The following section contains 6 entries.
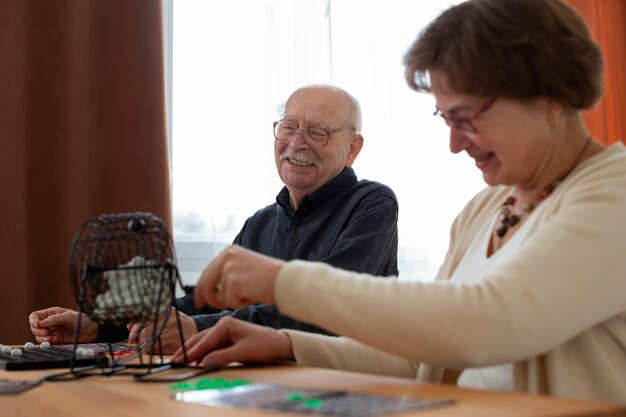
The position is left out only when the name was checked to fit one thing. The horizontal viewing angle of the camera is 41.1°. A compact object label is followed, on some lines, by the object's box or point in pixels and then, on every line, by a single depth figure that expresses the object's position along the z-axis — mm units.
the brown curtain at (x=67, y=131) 2623
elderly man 2018
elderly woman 987
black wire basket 1149
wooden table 797
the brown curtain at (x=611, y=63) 3521
